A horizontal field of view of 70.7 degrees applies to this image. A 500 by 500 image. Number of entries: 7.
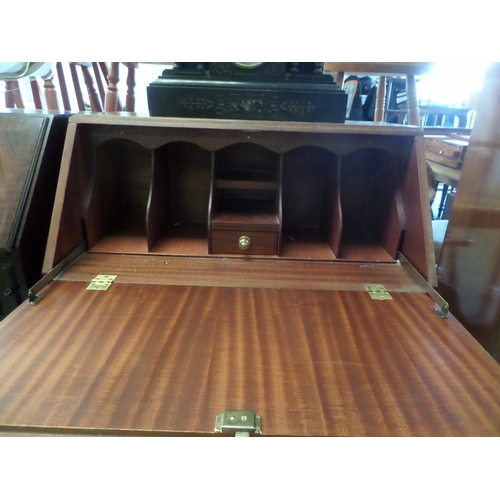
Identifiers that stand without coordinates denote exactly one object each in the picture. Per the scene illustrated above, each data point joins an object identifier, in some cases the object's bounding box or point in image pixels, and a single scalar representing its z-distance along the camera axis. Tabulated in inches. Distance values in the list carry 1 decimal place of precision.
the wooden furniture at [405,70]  56.6
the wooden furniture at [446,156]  73.0
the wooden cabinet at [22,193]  37.6
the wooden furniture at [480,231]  40.8
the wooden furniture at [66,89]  67.7
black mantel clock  37.3
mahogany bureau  21.6
